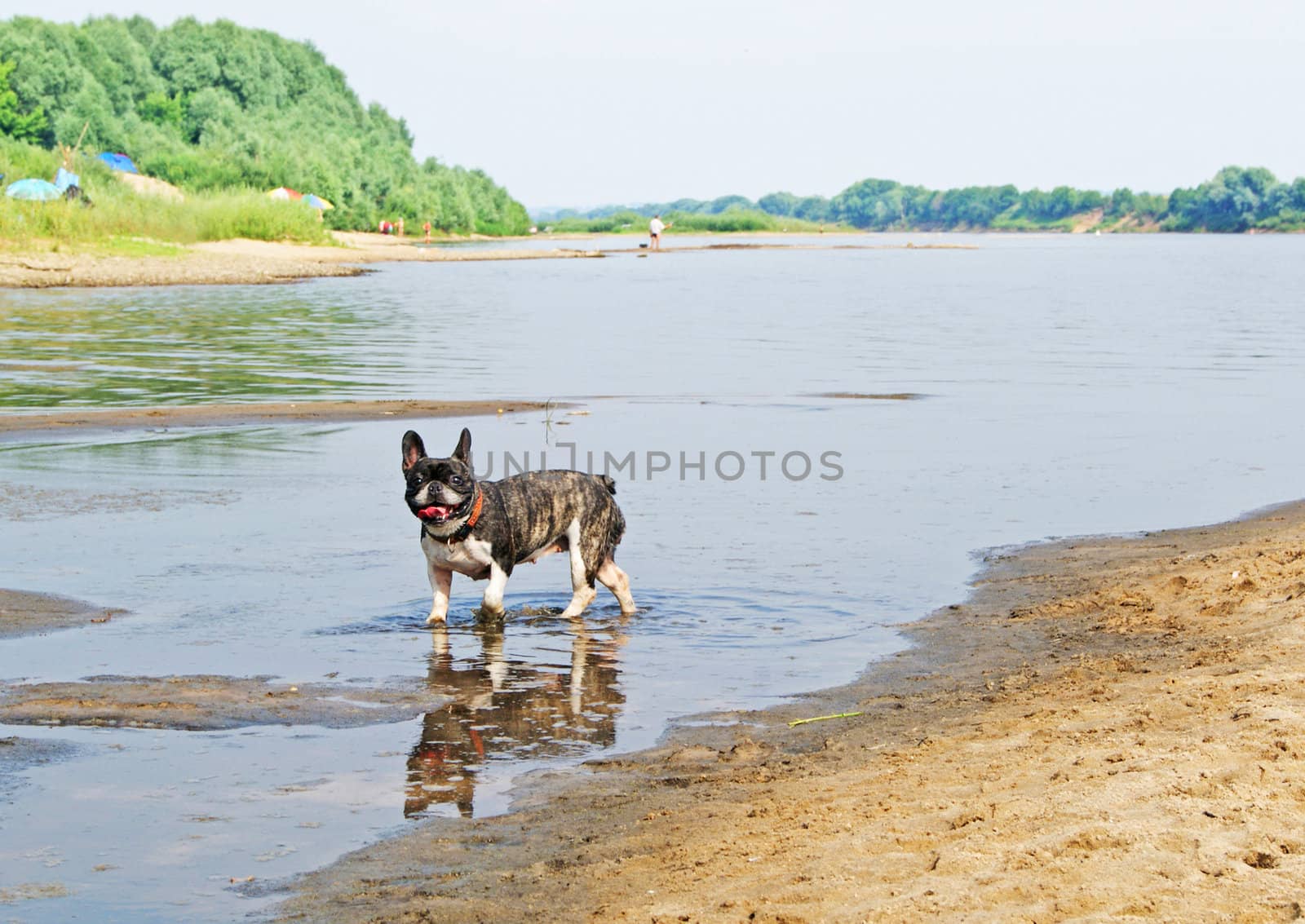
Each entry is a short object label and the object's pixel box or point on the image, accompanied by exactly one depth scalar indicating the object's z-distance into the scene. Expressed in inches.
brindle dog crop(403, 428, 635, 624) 369.7
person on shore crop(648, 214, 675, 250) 3934.5
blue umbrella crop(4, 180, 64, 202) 2453.2
